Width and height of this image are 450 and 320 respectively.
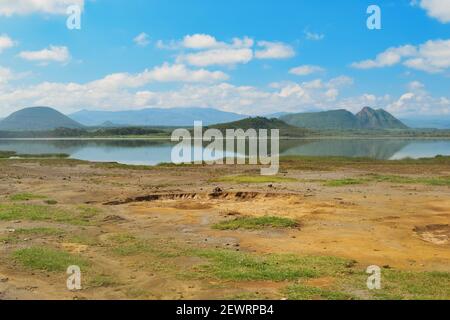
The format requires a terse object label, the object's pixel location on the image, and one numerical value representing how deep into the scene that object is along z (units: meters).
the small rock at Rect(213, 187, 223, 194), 31.72
